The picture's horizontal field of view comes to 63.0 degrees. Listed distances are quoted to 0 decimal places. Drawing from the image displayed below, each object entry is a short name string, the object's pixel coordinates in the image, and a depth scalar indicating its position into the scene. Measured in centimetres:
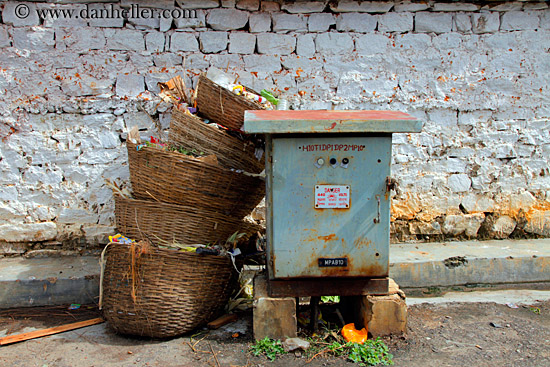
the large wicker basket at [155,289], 315
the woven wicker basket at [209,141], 338
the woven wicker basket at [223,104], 338
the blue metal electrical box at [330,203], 302
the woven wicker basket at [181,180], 320
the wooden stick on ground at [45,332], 327
